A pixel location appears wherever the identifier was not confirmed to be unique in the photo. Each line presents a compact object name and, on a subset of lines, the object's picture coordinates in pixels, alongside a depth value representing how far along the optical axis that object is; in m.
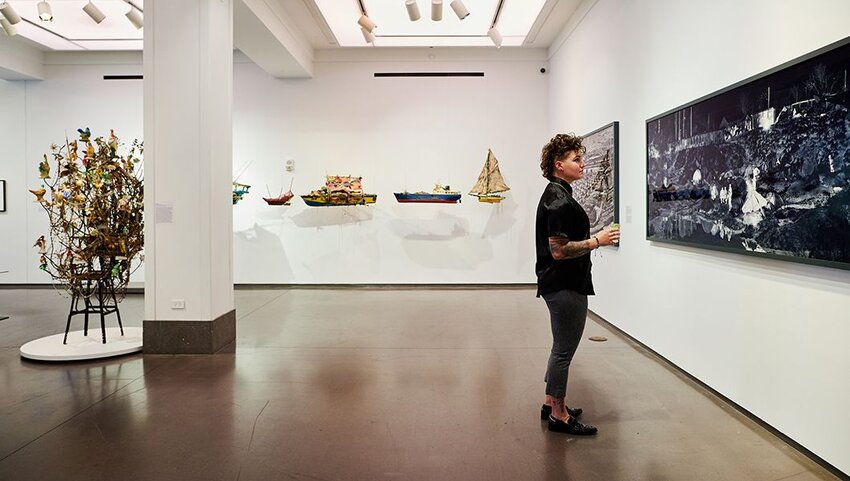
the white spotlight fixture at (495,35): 7.50
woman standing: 2.90
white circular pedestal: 4.59
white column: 4.81
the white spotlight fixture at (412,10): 6.07
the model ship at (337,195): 8.45
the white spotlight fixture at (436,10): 6.18
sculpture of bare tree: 4.79
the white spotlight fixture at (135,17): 6.56
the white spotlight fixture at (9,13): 6.01
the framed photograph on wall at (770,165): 2.58
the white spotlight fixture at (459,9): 6.22
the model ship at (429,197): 8.59
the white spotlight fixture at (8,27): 6.23
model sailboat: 8.75
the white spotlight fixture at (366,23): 6.47
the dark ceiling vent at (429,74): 9.12
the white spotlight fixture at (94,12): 6.35
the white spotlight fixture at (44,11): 5.94
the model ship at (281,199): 8.66
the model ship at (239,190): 8.46
